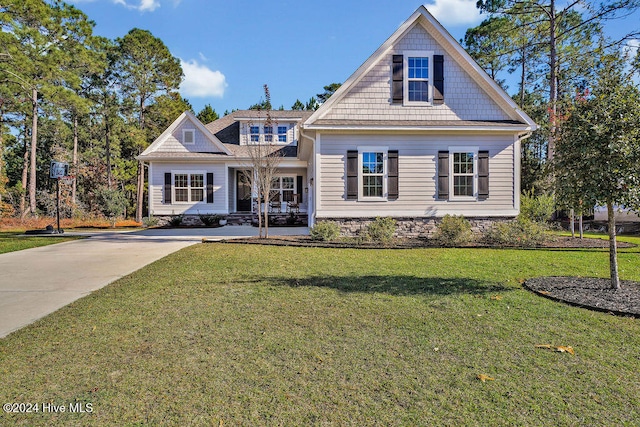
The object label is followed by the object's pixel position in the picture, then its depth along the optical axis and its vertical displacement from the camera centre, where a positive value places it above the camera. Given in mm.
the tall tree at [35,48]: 17922 +8636
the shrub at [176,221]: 18439 -554
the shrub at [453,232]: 10742 -698
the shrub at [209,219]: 18281 -458
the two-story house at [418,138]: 12227 +2492
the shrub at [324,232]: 11203 -701
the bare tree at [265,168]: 11500 +1393
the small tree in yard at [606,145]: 4648 +848
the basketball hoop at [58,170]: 14320 +1661
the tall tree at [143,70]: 25453 +10399
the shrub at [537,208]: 12508 +26
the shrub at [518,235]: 10625 -783
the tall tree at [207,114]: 38031 +10280
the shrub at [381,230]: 11156 -647
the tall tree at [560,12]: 17062 +10148
